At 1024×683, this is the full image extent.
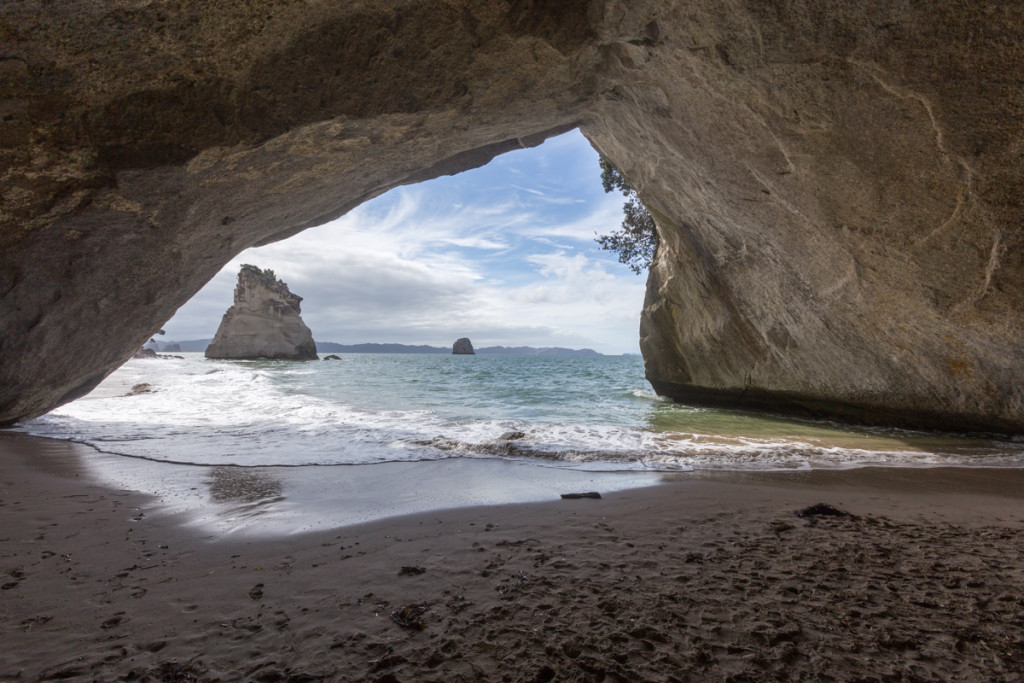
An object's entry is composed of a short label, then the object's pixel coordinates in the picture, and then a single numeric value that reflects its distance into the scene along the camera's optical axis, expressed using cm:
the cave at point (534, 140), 374
